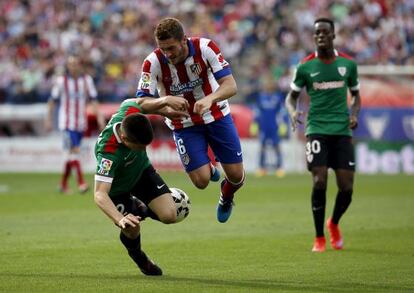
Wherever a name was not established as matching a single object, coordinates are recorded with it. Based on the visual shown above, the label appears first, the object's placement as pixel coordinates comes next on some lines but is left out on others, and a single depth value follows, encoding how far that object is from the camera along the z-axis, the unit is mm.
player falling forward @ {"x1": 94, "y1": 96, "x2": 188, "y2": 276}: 17469
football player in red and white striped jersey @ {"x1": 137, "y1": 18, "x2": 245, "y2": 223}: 19625
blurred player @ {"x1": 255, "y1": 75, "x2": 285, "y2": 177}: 52781
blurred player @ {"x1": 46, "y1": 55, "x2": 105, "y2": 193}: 41156
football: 19406
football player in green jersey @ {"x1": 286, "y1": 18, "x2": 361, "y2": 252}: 23844
